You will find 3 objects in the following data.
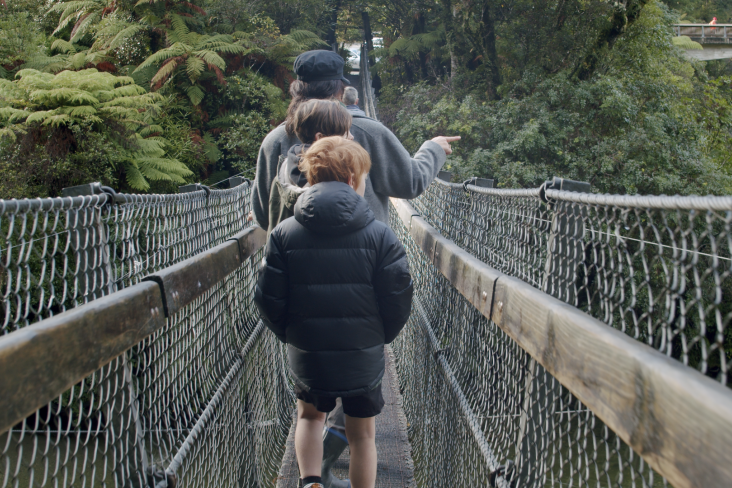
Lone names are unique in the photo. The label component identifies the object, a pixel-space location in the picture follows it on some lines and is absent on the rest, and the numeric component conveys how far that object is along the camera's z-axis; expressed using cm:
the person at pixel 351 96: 313
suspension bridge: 66
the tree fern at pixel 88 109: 651
